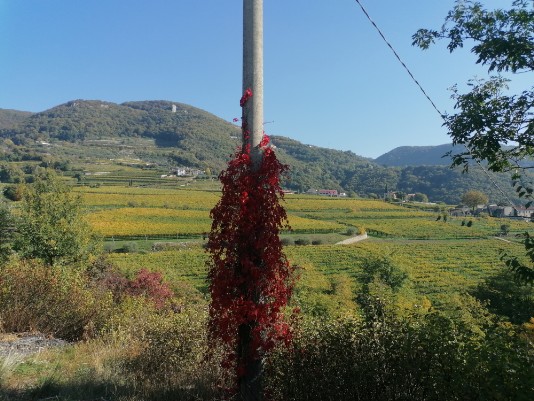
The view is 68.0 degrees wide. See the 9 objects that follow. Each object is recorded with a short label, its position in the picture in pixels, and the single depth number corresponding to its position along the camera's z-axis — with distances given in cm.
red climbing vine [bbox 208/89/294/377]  348
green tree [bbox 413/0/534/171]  357
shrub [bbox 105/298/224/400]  415
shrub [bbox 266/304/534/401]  260
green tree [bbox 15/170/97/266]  1534
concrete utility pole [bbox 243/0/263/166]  380
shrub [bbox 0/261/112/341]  744
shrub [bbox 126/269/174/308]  1658
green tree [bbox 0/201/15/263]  1426
